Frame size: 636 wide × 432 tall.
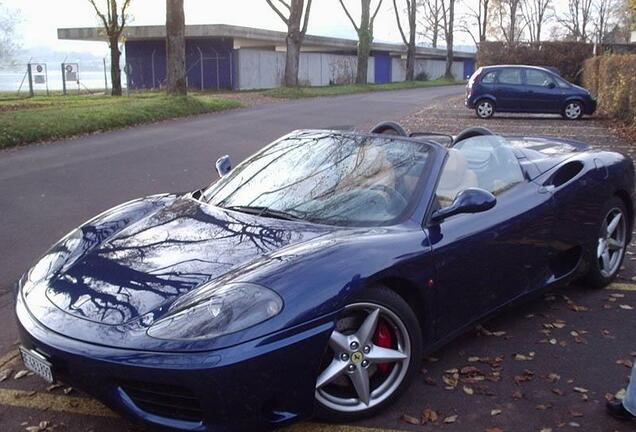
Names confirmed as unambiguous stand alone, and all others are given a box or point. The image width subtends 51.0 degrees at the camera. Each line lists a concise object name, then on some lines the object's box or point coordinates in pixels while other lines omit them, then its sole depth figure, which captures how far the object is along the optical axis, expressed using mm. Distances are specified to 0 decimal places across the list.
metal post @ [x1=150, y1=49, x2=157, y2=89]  38938
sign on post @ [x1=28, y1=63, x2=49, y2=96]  32050
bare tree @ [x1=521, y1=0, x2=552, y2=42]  79938
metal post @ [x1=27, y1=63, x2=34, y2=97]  30183
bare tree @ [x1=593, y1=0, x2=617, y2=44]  78094
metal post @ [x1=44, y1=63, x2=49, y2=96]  33681
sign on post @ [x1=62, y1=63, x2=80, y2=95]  33406
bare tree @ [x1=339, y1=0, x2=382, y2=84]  39562
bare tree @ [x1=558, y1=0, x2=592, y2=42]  79312
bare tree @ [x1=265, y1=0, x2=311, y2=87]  29719
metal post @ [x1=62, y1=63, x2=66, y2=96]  32969
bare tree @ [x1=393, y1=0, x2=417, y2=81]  49188
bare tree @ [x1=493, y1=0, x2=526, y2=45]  66688
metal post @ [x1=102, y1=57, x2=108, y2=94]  35019
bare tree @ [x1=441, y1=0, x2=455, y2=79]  59750
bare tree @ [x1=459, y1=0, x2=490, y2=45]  60459
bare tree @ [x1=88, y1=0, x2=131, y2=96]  28938
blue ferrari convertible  2643
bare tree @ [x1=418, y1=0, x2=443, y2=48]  70875
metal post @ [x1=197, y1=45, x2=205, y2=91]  37778
